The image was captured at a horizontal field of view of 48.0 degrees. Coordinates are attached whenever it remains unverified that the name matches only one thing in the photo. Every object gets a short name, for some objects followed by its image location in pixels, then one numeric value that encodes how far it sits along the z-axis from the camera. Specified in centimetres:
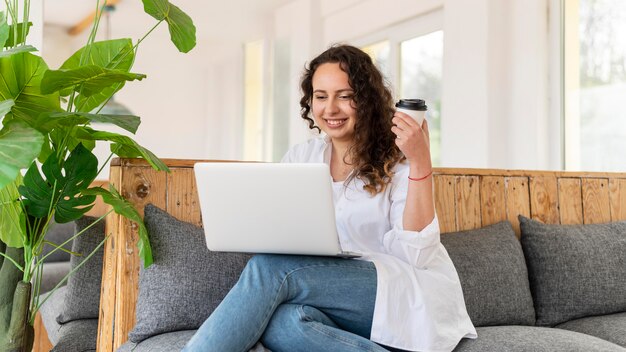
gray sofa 185
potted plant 161
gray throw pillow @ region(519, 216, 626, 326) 232
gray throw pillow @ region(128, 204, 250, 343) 185
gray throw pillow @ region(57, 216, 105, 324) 231
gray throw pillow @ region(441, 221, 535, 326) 218
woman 158
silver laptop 155
